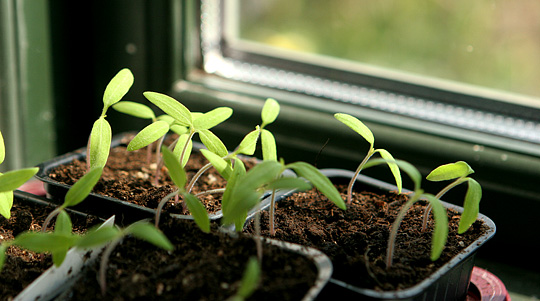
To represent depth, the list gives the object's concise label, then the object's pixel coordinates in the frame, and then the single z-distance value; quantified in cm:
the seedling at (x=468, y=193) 39
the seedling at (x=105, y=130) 42
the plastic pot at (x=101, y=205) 43
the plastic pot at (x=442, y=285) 36
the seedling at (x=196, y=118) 41
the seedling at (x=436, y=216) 36
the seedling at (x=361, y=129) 41
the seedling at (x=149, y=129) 42
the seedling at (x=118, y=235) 35
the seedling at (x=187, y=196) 37
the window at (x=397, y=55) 52
